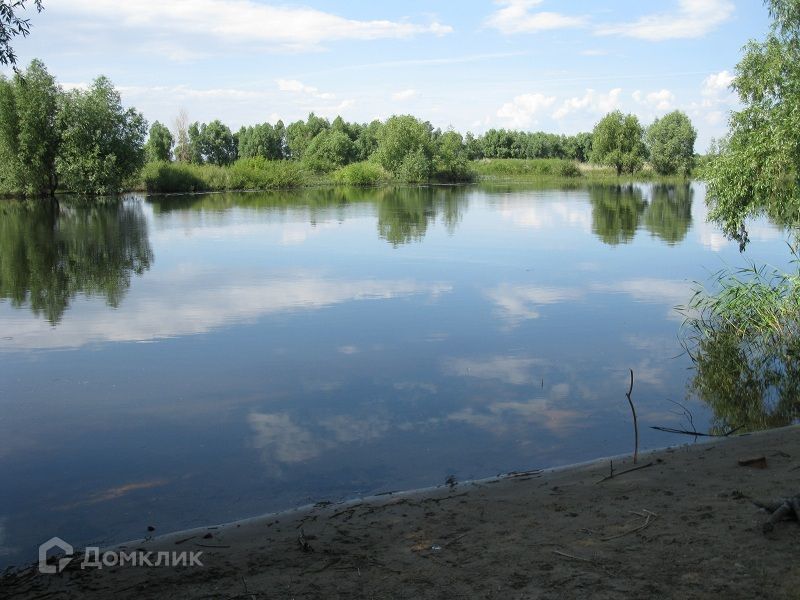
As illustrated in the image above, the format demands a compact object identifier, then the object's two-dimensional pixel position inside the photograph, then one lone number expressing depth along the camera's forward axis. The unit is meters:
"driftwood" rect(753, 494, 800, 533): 4.81
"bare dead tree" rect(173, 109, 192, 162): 96.98
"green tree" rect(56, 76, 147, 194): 53.12
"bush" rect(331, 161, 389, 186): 84.50
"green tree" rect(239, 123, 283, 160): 108.25
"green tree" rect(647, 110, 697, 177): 96.56
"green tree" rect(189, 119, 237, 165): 103.31
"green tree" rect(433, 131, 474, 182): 90.12
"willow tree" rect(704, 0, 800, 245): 14.29
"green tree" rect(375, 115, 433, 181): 86.81
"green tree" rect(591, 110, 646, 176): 99.19
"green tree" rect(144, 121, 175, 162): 94.56
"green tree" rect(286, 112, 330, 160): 112.56
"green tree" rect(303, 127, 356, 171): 98.19
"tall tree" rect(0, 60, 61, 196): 52.09
